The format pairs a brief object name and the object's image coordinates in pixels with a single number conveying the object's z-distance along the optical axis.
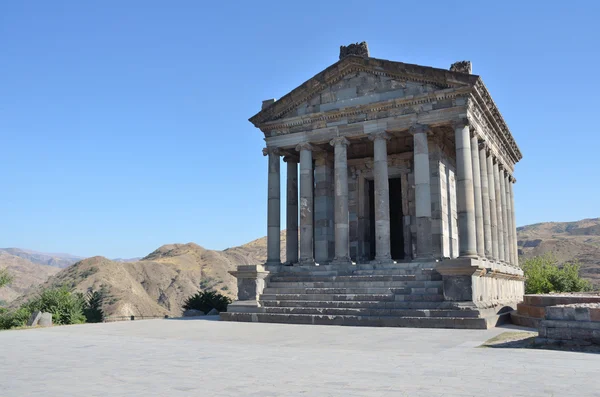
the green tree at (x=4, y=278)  23.31
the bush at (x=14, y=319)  17.86
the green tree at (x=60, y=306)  18.92
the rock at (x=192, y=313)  22.83
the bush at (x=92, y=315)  20.66
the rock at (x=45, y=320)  17.23
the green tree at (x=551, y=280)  33.16
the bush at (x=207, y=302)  24.32
